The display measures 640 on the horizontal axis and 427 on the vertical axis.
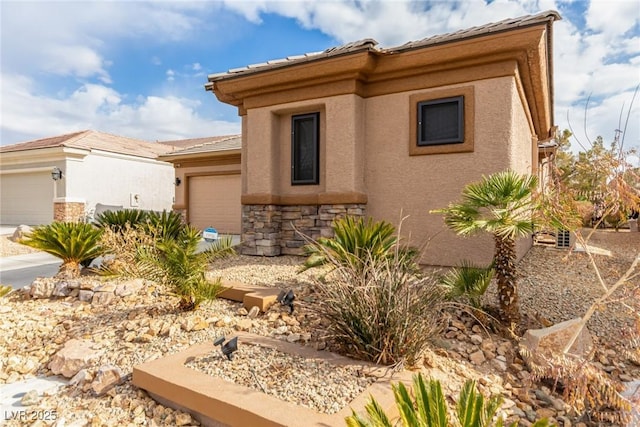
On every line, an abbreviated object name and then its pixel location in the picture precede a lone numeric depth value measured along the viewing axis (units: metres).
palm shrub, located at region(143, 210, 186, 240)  9.21
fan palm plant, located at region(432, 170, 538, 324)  4.50
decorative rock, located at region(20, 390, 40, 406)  3.70
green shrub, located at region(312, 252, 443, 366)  3.59
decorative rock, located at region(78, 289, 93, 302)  6.69
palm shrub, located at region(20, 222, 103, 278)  7.69
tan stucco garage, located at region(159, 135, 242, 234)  14.81
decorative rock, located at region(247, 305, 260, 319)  5.10
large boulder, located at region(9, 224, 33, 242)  14.19
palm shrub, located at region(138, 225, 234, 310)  4.98
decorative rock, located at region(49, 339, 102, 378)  4.23
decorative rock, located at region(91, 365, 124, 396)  3.69
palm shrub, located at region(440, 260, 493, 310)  4.88
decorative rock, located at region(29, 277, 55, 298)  7.00
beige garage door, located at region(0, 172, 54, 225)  18.72
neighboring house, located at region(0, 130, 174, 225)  17.62
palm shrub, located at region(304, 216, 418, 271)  5.66
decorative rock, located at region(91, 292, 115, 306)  6.35
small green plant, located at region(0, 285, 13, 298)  6.40
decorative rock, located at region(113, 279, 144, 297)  6.47
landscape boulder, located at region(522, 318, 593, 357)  4.09
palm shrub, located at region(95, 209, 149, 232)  9.84
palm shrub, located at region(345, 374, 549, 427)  2.42
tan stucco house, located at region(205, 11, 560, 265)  7.52
